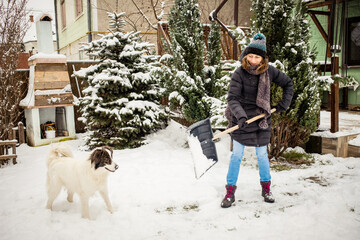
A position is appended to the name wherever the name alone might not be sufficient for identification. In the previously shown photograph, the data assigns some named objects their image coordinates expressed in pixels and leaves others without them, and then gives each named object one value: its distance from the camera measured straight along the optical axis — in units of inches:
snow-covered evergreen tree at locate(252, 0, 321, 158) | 177.6
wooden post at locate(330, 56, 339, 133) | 199.8
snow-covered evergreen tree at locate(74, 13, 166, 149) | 242.4
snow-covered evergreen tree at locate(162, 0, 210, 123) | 226.4
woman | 126.6
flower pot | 284.2
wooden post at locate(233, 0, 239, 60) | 223.5
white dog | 117.5
